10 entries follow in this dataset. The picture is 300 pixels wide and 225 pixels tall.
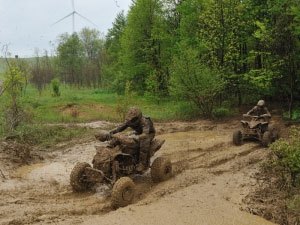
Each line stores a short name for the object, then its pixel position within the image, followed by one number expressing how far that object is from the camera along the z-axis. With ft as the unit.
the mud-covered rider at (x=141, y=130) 35.24
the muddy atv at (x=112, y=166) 33.19
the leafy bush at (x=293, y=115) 69.33
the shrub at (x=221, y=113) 78.10
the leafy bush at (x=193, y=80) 74.33
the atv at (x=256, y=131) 50.67
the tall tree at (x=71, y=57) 194.80
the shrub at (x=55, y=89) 127.65
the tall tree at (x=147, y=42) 112.98
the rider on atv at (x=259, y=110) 53.30
